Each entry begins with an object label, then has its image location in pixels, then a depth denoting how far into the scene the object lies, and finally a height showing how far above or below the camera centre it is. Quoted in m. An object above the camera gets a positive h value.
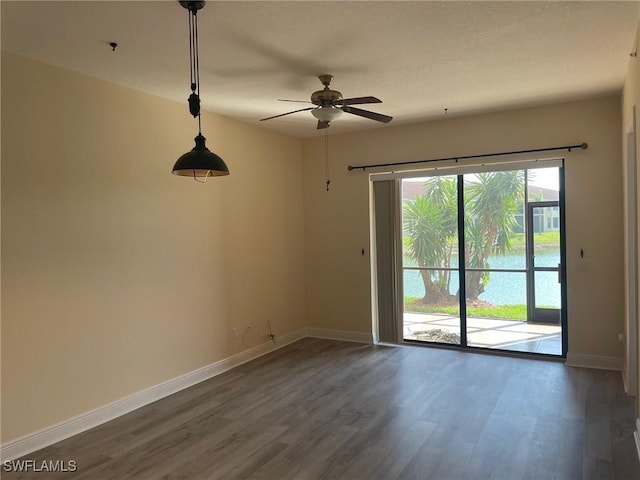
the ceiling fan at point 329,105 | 3.61 +1.03
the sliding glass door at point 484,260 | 5.08 -0.35
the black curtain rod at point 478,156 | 4.75 +0.86
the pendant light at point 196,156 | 2.58 +0.48
